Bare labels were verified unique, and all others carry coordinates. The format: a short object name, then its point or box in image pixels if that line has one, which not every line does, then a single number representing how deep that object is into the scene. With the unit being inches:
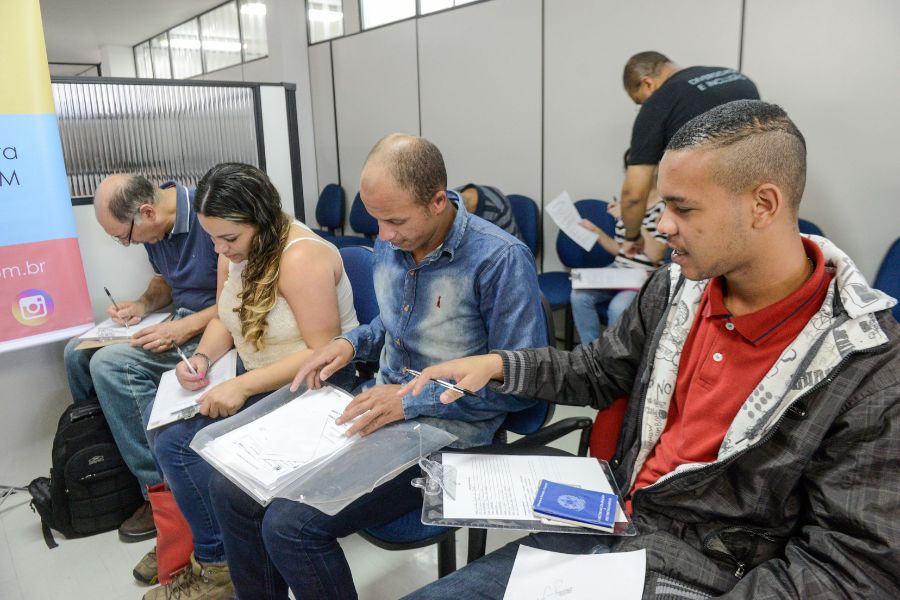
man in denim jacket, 48.6
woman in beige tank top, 64.6
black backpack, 81.4
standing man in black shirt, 92.9
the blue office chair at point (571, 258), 125.7
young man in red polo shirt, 32.7
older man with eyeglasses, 80.4
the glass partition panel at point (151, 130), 90.1
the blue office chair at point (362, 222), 188.9
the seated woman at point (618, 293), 107.6
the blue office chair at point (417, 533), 49.1
